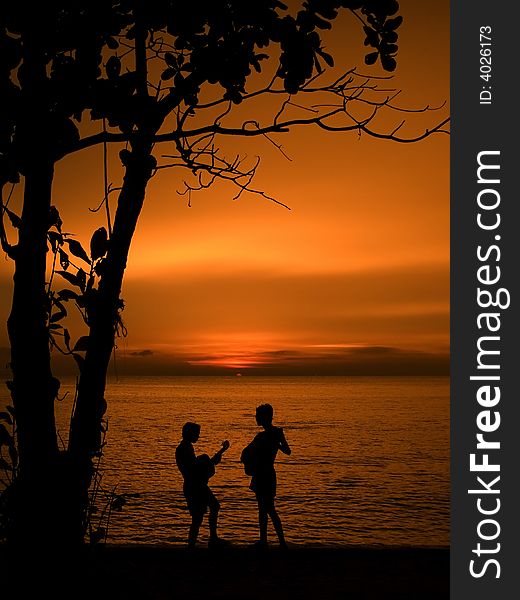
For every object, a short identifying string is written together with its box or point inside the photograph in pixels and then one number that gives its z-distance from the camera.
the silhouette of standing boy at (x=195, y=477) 9.36
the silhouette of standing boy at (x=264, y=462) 9.36
